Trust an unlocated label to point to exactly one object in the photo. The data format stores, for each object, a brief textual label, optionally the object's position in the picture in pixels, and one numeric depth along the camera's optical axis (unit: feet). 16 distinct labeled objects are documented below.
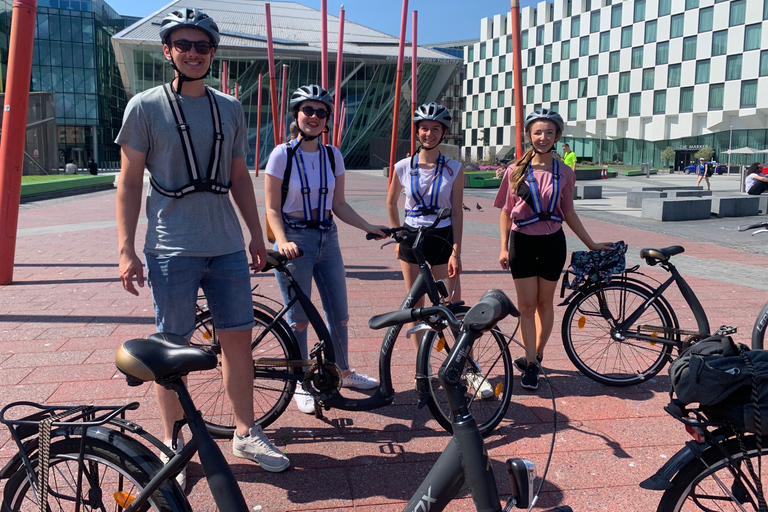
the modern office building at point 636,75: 197.88
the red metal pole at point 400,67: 53.26
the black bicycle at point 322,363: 11.70
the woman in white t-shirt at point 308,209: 12.44
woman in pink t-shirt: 14.16
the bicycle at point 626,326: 14.20
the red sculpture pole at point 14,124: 23.54
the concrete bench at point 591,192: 79.56
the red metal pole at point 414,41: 55.88
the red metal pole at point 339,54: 49.84
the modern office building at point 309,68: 182.60
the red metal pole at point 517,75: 26.27
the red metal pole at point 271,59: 46.62
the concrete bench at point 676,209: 53.31
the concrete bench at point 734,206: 56.44
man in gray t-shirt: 9.32
